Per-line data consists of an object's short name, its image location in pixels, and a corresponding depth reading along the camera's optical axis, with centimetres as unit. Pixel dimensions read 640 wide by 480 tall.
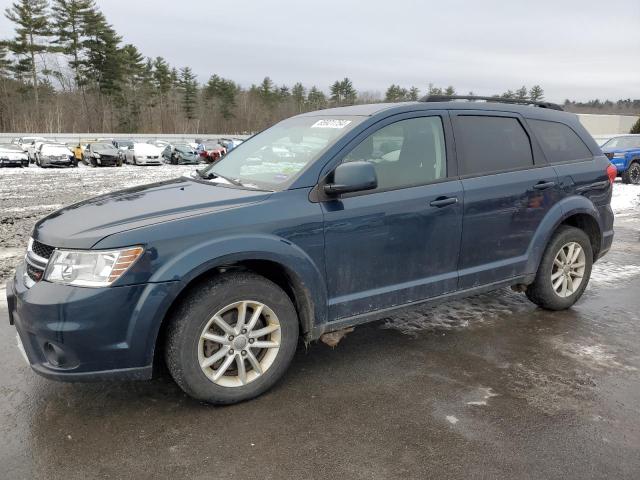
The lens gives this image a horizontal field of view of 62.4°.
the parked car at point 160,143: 3507
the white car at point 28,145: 3017
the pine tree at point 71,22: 5503
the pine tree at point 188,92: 7762
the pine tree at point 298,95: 9962
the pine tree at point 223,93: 8244
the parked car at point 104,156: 2848
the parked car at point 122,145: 3142
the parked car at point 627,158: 1625
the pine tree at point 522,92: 8950
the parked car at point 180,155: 3177
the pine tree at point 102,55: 5676
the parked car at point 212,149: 3067
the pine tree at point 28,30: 5375
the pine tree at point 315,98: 9972
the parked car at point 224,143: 3603
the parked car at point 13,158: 2570
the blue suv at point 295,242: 285
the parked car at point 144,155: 2975
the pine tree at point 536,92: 9563
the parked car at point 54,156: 2681
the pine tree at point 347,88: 9324
